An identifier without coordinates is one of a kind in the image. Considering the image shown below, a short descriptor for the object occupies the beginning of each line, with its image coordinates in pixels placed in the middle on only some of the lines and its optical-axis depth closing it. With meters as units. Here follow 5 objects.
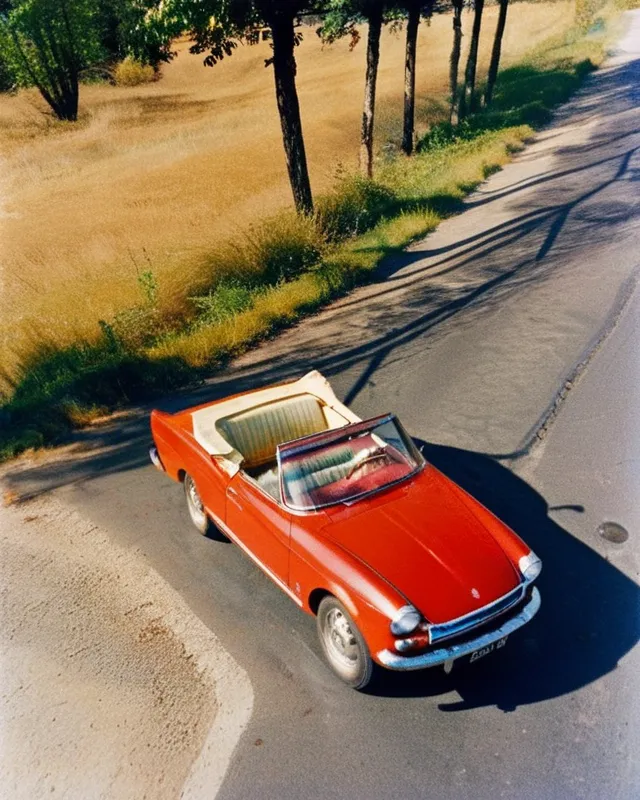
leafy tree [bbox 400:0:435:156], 19.55
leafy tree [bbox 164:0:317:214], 10.67
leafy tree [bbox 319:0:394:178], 16.48
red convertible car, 3.95
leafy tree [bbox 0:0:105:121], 36.19
